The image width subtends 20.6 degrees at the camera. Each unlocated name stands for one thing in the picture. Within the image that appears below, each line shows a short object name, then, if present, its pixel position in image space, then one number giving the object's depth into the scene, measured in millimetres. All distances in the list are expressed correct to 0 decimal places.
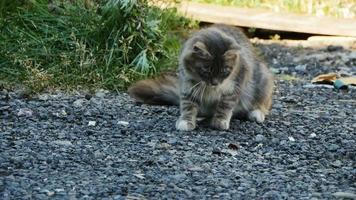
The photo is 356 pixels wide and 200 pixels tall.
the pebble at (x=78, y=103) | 7035
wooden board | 11385
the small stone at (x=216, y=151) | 5610
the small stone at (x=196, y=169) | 5136
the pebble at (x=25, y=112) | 6544
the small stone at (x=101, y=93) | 7531
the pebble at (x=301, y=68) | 9924
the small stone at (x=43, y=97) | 7192
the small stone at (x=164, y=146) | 5688
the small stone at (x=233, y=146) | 5779
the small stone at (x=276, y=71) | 9770
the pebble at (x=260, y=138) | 6065
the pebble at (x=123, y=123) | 6432
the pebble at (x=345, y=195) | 4631
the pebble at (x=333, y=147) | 5866
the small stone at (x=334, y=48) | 10878
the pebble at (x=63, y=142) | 5669
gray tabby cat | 6302
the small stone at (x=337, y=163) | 5418
